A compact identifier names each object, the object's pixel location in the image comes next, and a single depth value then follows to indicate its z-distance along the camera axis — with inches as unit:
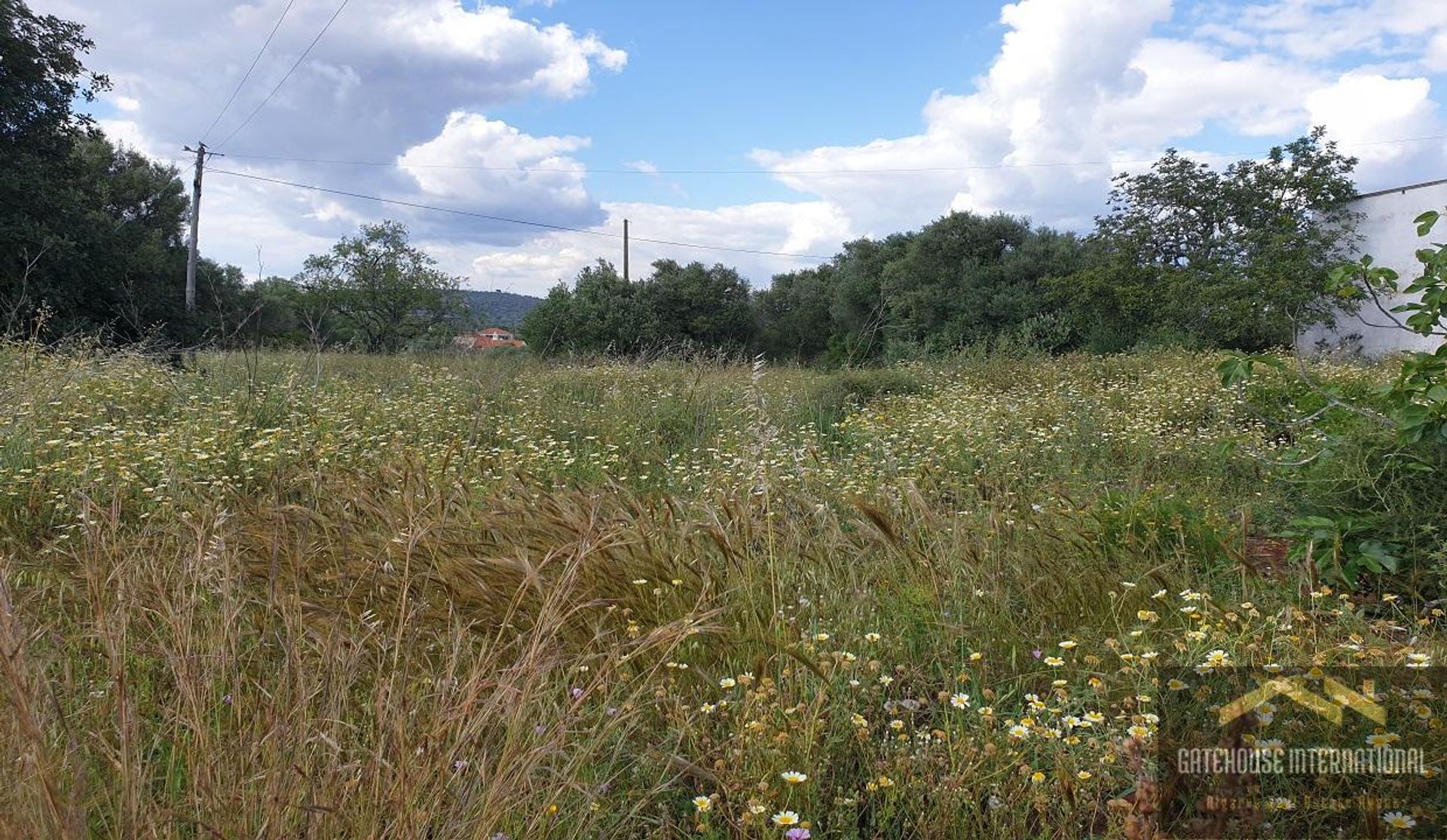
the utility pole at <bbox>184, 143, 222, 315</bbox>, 931.3
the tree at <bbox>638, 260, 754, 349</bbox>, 1254.9
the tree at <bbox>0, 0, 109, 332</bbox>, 706.2
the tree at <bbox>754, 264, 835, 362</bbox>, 1368.1
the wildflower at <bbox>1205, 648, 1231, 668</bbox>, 77.0
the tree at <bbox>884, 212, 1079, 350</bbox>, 991.0
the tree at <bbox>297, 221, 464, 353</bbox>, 1286.9
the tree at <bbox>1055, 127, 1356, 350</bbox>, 814.5
